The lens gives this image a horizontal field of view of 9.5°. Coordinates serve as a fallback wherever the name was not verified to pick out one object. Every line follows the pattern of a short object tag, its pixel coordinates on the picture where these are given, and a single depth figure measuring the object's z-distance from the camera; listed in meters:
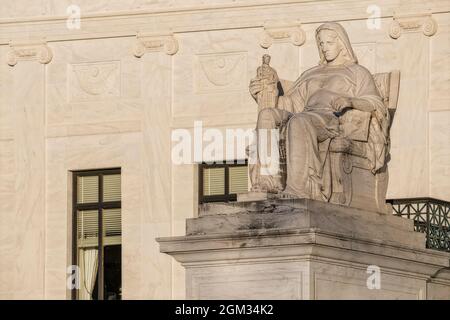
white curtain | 35.41
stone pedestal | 29.16
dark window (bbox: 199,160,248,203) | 34.72
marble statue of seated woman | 29.83
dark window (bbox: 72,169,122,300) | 35.31
